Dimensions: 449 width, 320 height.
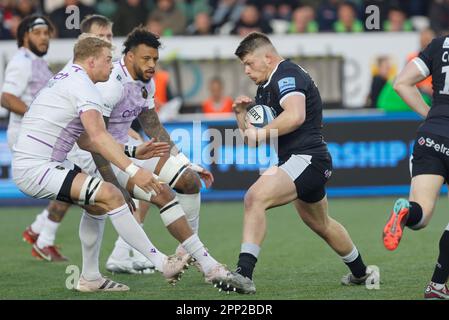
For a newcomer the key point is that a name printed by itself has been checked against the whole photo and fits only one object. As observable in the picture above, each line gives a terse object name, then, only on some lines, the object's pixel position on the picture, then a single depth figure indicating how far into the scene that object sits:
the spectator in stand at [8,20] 20.28
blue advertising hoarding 17.06
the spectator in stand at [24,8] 20.25
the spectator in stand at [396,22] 21.02
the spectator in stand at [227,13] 21.36
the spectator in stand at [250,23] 20.44
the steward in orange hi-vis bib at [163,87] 18.77
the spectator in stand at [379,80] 18.80
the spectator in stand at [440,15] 21.33
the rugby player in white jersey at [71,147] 8.53
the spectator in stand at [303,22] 20.84
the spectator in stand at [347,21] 20.81
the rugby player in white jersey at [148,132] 9.11
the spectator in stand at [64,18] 19.77
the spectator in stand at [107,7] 21.41
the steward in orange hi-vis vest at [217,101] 18.73
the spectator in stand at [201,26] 20.59
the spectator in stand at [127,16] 20.62
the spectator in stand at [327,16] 21.16
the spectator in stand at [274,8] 21.67
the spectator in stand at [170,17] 20.89
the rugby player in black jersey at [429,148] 8.00
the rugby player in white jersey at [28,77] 11.89
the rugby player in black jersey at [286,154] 8.41
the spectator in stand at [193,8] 22.03
